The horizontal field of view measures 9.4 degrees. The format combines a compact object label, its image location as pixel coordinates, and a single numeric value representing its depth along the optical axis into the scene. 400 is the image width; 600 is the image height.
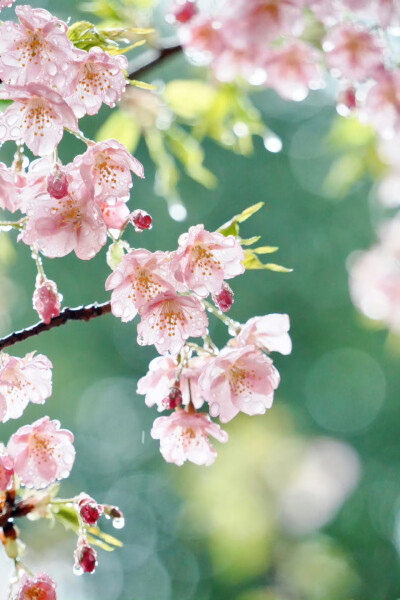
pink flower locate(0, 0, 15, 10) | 0.85
